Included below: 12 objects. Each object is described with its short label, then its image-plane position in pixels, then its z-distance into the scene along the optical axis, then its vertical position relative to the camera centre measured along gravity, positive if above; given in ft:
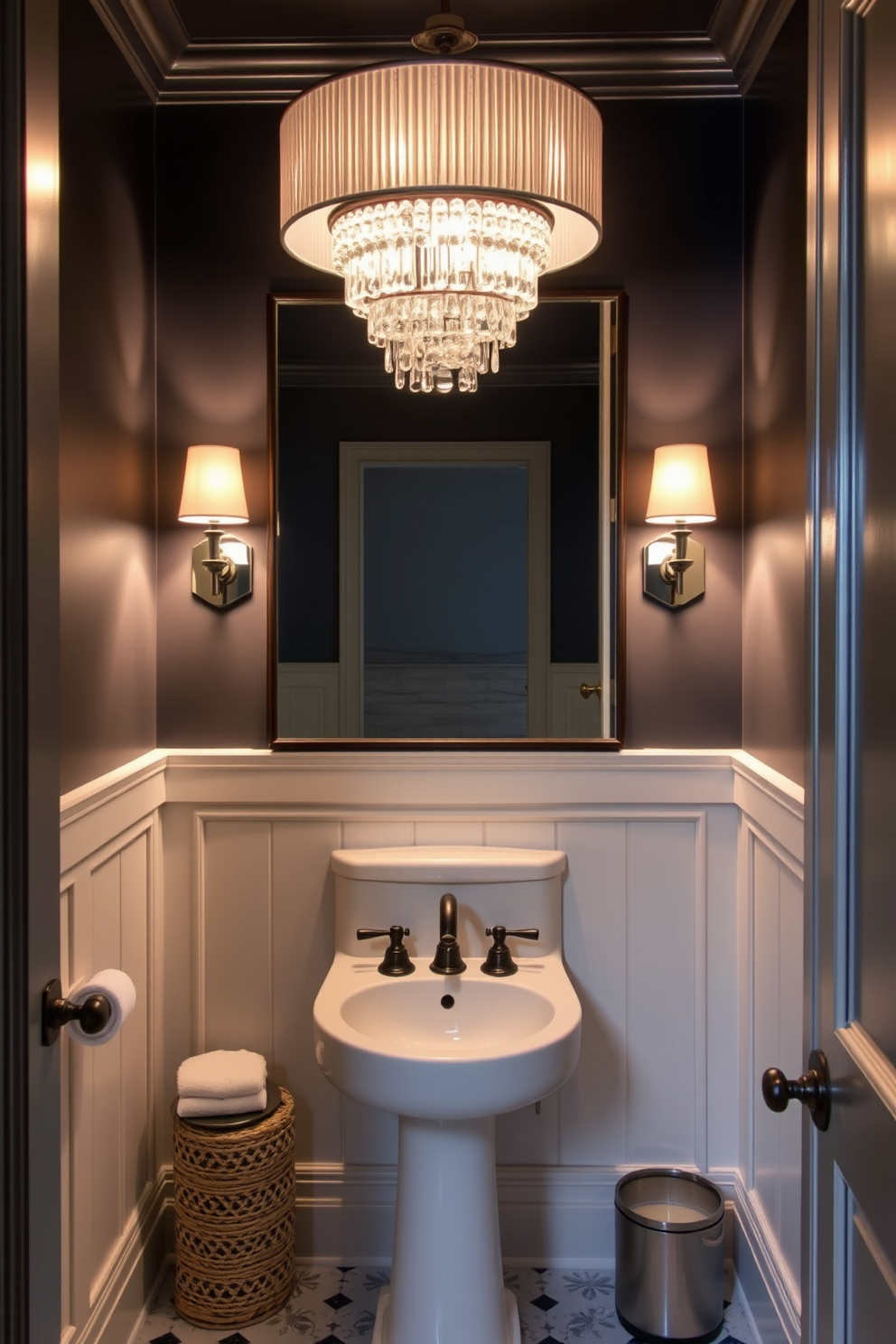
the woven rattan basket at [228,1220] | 7.00 -3.47
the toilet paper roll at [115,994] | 4.52 -1.48
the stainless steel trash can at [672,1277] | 6.92 -3.77
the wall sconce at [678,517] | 7.36 +0.93
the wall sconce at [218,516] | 7.41 +0.94
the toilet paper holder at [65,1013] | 3.31 -1.05
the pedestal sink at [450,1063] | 5.86 -2.19
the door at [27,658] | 3.08 +0.01
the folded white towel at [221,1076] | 7.12 -2.62
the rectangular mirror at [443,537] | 7.67 +0.84
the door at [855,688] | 2.91 -0.07
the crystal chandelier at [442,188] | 4.52 +1.95
